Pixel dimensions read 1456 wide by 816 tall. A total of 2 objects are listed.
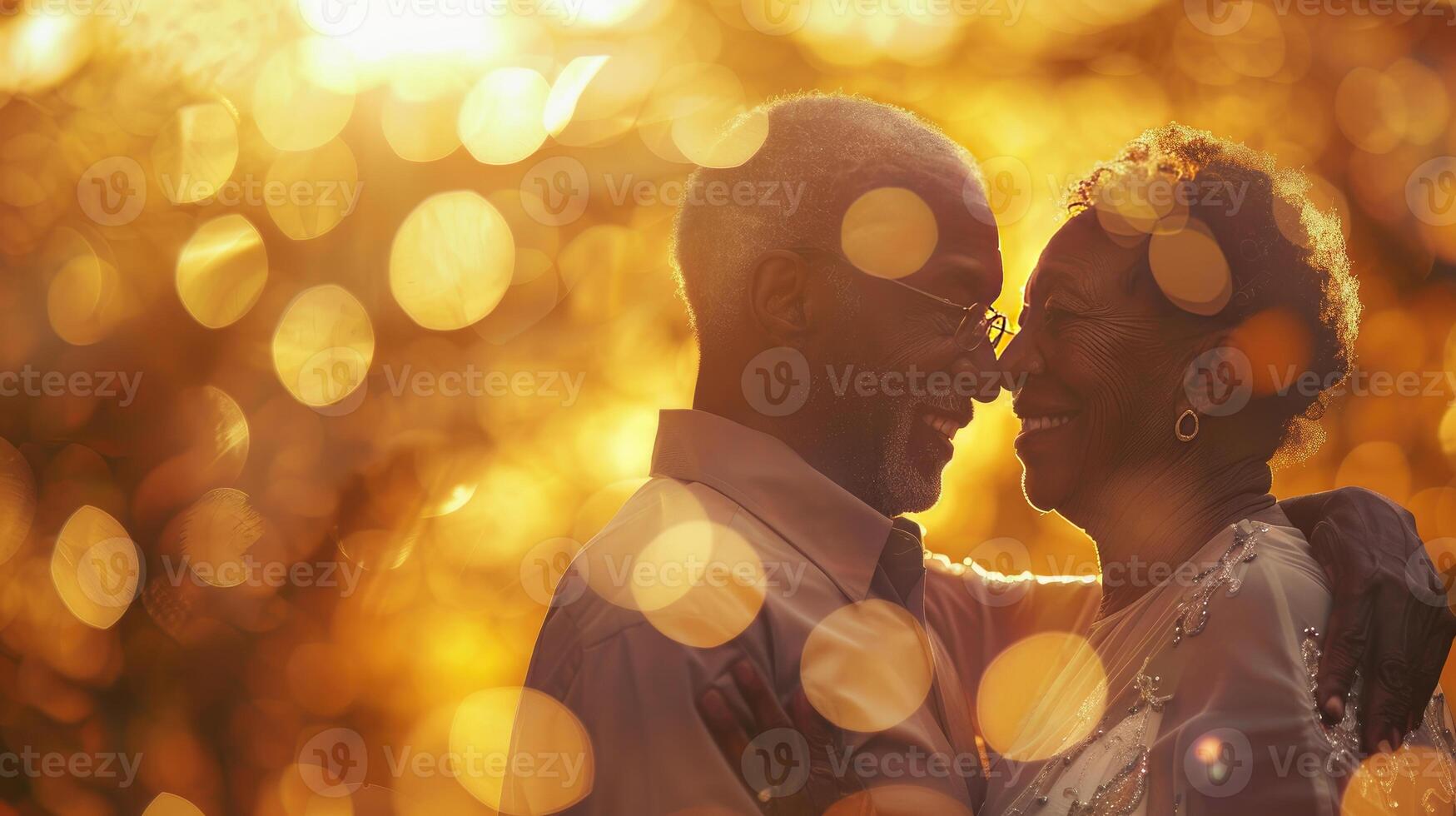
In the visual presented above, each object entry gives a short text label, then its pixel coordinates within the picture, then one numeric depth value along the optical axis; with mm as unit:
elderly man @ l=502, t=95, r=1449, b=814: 2107
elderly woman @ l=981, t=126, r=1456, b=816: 2076
